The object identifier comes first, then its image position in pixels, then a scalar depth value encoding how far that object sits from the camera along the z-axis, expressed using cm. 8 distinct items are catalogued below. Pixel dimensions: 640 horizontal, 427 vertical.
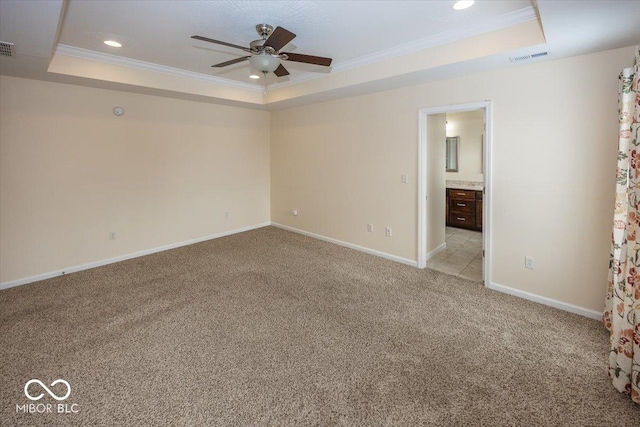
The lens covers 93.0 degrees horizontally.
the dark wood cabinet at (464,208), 595
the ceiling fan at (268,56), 267
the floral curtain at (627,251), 187
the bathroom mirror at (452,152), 665
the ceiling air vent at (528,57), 276
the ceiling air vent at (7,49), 262
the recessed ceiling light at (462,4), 243
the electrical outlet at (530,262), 319
